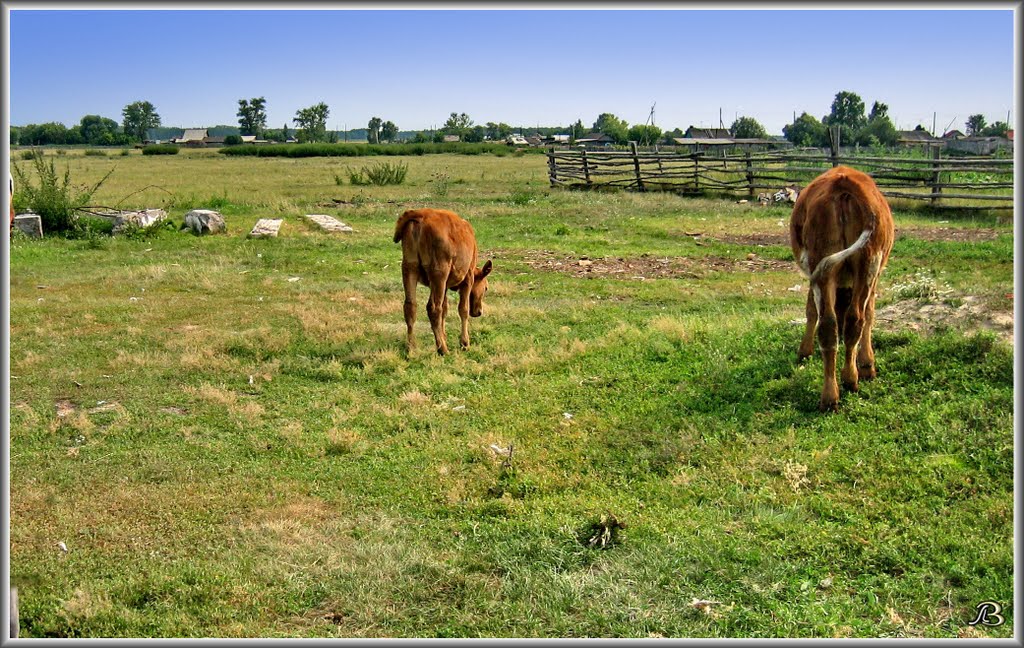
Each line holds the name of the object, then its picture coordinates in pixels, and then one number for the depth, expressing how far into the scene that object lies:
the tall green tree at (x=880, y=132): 69.81
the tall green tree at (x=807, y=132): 77.97
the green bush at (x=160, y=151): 73.25
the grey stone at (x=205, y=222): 18.97
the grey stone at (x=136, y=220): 18.66
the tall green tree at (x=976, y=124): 70.25
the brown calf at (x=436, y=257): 9.21
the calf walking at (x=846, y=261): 6.18
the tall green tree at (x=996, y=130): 65.40
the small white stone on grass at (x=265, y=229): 18.31
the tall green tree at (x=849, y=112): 91.62
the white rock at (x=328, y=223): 19.23
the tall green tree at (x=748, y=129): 83.62
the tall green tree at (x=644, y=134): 84.31
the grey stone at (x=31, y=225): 18.09
